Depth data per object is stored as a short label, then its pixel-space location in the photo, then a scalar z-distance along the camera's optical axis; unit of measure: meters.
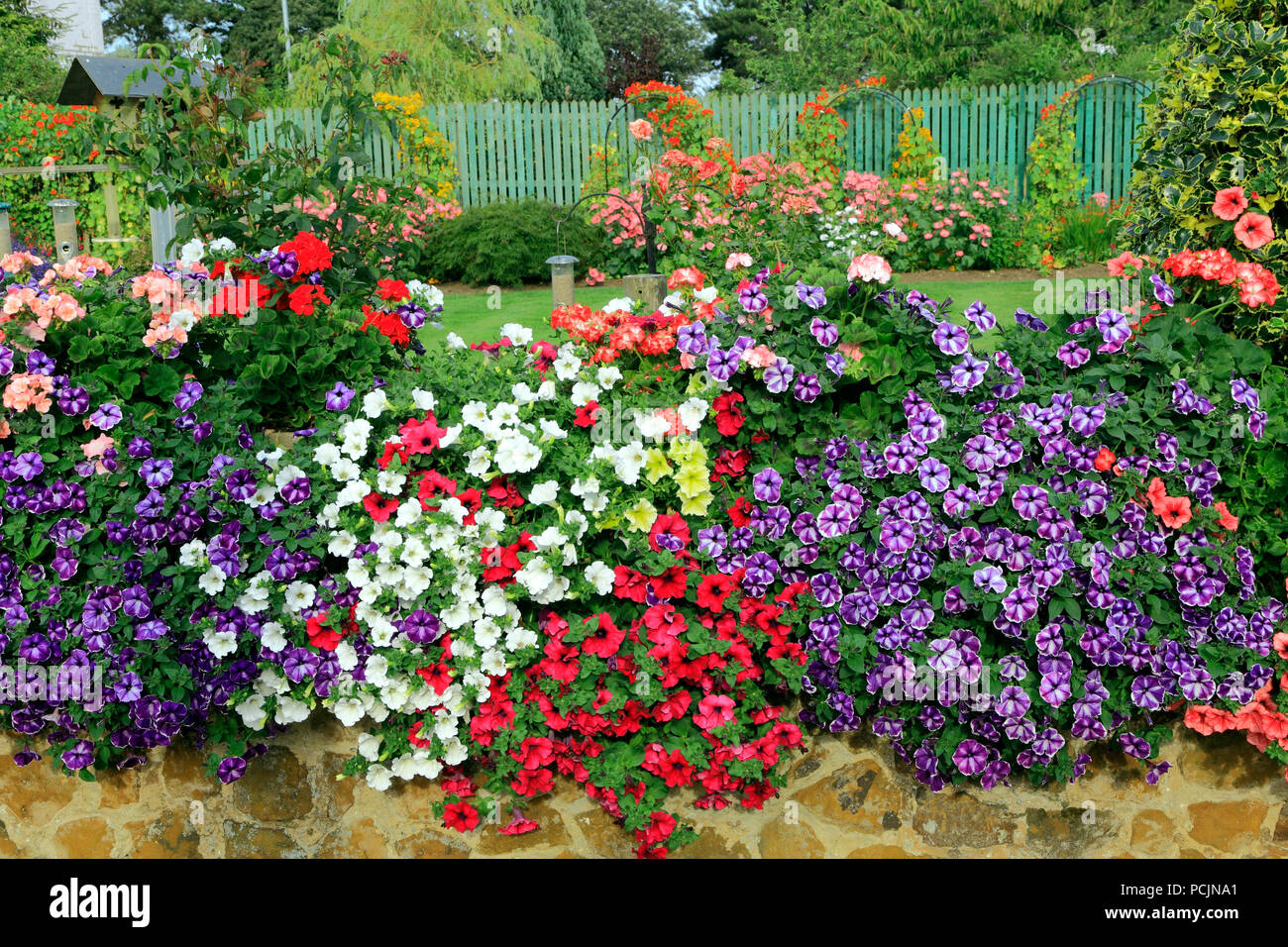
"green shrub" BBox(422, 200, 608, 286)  10.39
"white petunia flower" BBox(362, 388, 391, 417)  2.90
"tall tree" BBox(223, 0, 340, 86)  35.55
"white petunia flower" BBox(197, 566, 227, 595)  2.77
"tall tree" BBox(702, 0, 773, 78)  35.25
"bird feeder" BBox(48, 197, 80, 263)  7.52
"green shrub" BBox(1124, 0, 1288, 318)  3.00
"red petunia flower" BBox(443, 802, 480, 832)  2.76
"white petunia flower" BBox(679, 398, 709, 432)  2.79
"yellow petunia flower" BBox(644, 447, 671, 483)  2.75
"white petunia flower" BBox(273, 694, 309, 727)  2.78
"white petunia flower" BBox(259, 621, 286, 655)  2.74
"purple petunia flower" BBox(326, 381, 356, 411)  3.00
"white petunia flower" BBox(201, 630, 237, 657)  2.73
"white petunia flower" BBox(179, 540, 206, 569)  2.76
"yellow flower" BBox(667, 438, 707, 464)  2.76
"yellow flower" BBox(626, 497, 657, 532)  2.72
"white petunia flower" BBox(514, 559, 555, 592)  2.65
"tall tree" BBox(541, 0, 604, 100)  28.97
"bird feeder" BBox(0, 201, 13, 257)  6.00
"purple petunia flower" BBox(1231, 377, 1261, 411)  2.69
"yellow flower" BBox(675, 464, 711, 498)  2.74
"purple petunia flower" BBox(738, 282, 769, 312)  2.86
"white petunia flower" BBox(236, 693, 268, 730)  2.79
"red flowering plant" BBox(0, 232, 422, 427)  3.01
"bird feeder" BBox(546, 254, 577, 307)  4.15
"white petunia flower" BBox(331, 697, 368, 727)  2.70
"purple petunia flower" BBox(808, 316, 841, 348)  2.73
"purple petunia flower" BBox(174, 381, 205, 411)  2.91
